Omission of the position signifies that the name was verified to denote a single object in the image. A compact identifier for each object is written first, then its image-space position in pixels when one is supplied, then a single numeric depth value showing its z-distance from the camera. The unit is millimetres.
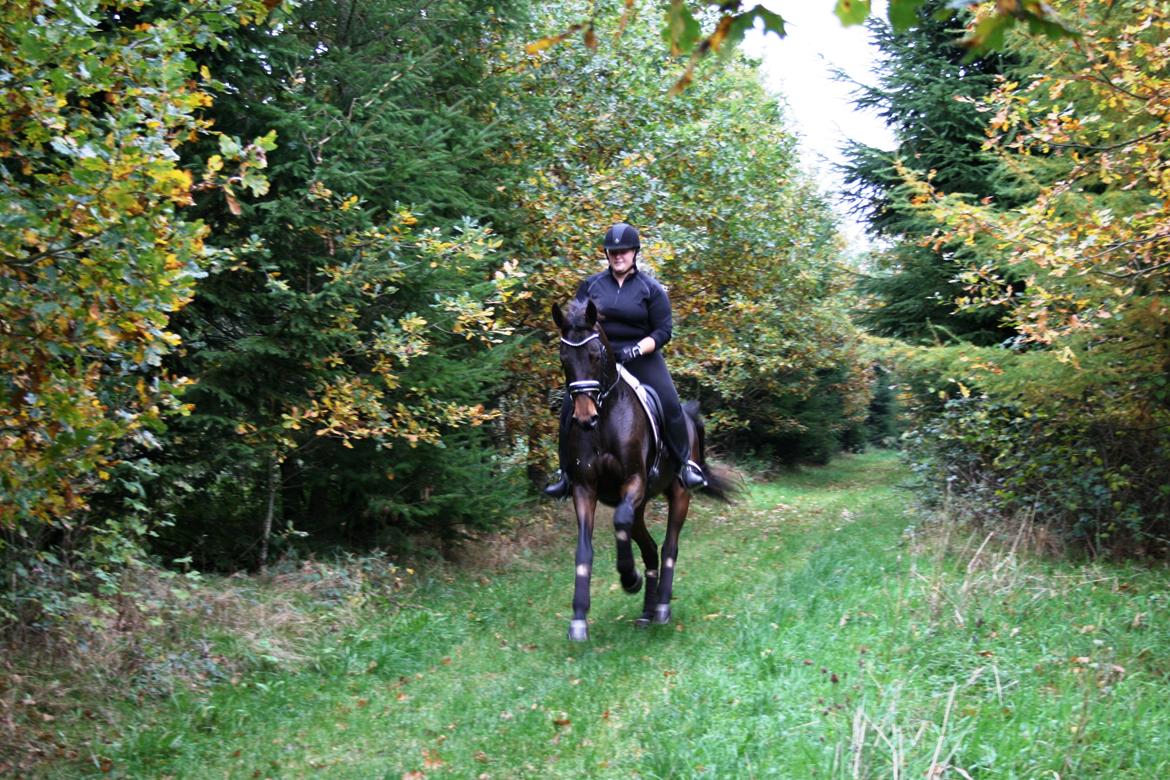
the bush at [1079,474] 10312
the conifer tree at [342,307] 8742
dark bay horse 7637
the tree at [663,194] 13320
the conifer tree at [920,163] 16156
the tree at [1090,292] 7688
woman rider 8492
